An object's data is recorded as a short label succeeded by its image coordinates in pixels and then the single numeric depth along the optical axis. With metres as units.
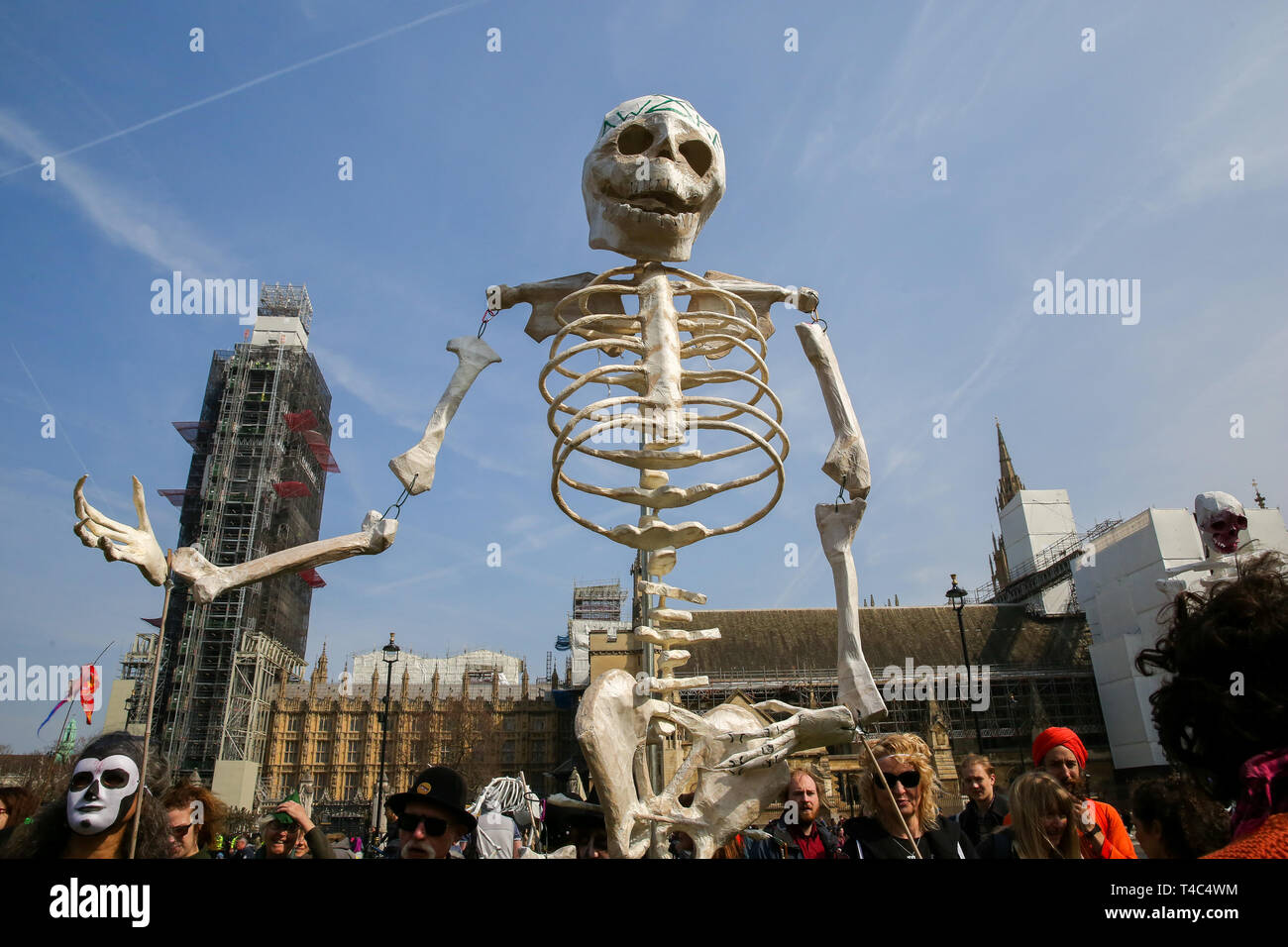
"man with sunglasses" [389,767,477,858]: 3.30
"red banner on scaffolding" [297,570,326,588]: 57.95
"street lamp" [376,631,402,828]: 19.98
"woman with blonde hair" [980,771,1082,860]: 3.17
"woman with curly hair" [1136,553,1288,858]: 1.46
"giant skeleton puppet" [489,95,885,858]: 5.03
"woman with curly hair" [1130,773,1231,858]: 3.03
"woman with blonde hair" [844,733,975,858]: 3.67
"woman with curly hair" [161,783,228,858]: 3.89
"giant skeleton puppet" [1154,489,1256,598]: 8.15
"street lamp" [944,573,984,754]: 19.10
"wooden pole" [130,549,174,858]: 2.44
